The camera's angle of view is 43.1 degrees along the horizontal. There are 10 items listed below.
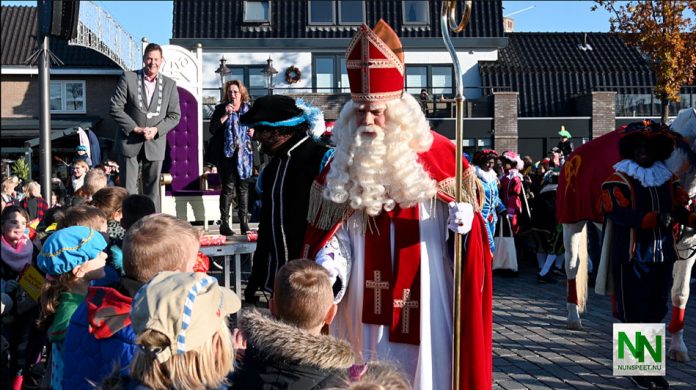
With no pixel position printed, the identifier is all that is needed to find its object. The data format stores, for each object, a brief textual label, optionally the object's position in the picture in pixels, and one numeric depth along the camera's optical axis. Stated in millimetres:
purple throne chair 11867
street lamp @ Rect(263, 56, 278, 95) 30900
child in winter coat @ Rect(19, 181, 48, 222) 10099
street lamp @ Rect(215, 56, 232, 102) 28073
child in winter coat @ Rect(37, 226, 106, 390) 4008
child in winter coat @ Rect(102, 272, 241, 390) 2686
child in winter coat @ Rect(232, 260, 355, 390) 2967
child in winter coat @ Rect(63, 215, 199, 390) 3461
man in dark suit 8070
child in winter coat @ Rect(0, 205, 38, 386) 6113
